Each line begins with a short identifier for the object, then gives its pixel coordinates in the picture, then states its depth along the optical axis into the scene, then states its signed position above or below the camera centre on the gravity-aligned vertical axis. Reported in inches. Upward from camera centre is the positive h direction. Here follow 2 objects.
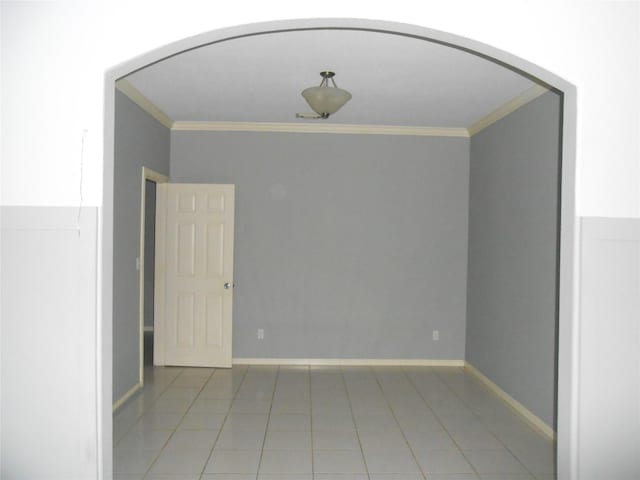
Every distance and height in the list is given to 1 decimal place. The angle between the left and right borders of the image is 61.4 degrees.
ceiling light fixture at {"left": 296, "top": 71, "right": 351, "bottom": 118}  158.7 +42.1
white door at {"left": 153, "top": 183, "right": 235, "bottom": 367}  238.7 -21.6
